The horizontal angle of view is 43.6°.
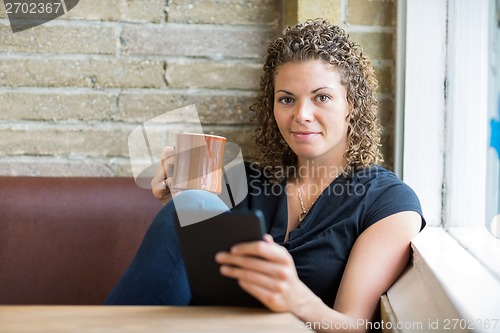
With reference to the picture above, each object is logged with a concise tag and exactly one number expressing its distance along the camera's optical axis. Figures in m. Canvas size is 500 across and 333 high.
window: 1.42
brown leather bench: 1.53
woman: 1.20
